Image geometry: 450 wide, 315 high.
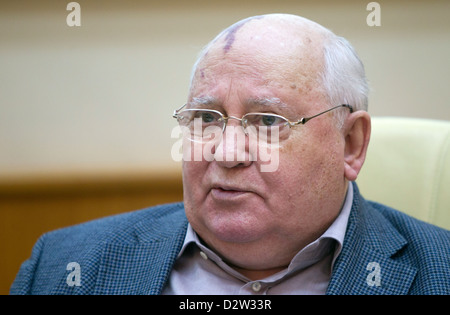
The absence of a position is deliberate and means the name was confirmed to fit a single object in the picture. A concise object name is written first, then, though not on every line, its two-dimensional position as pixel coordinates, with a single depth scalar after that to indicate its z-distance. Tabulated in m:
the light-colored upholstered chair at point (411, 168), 1.87
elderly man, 1.75
